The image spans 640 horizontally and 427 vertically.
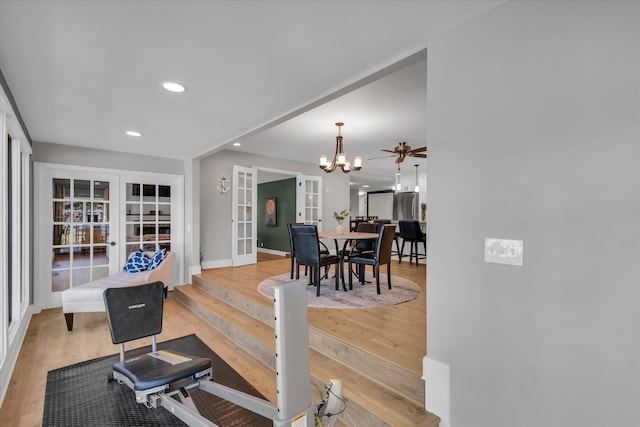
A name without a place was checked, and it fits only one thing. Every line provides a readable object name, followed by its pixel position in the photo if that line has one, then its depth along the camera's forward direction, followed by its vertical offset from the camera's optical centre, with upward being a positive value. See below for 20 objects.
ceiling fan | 4.74 +0.96
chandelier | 4.30 +0.74
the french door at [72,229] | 4.32 -0.23
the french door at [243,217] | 6.01 -0.08
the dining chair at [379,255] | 3.83 -0.56
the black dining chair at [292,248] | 4.16 -0.49
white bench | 3.62 -0.95
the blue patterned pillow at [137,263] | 4.70 -0.77
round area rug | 3.49 -1.04
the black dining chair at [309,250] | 3.78 -0.47
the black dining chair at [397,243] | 6.38 -0.63
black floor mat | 2.08 -1.42
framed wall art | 9.02 +0.03
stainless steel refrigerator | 10.20 +0.24
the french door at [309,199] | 7.10 +0.32
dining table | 4.11 -0.32
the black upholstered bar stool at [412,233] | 5.89 -0.40
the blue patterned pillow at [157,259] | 4.63 -0.70
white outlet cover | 1.47 -0.19
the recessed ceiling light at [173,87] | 2.43 +1.03
